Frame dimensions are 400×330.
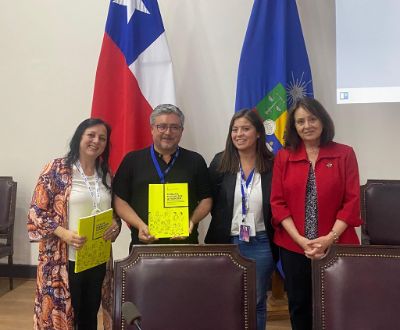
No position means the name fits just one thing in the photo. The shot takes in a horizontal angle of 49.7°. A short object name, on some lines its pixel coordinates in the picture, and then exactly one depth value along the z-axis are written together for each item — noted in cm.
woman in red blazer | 206
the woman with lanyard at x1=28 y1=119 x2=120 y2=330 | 214
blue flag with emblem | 309
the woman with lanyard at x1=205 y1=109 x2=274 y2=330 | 224
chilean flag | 325
